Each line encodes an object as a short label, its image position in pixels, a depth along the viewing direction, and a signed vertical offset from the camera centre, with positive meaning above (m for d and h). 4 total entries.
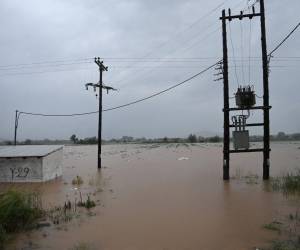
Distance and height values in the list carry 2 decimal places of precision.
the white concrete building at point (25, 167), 12.82 -1.49
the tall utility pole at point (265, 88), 11.40 +2.16
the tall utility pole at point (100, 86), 17.55 +3.39
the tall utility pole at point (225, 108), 11.65 +1.26
